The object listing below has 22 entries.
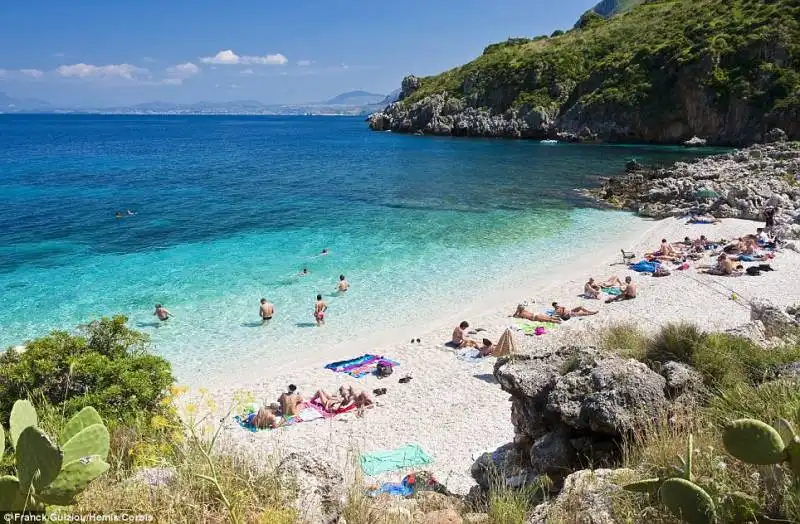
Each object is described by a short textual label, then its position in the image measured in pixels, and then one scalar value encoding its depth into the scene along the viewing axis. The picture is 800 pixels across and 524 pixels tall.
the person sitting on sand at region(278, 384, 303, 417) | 11.85
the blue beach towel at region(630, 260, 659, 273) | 21.47
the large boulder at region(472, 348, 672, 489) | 6.16
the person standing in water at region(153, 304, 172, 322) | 17.03
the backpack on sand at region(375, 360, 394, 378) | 13.62
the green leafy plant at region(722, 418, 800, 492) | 3.40
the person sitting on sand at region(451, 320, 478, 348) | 15.28
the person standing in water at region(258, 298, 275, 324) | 17.22
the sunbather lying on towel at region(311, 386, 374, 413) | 12.16
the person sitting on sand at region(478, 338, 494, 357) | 14.52
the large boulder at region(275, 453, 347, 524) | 4.52
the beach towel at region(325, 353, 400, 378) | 13.84
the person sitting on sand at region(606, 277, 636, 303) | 18.38
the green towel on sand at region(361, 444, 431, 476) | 9.24
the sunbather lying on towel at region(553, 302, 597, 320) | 17.12
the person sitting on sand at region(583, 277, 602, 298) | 18.80
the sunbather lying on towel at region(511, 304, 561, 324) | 16.88
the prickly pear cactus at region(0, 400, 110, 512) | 3.34
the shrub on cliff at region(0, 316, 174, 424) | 8.09
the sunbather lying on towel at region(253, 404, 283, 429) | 11.34
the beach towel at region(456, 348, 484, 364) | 14.46
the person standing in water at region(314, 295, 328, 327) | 17.22
